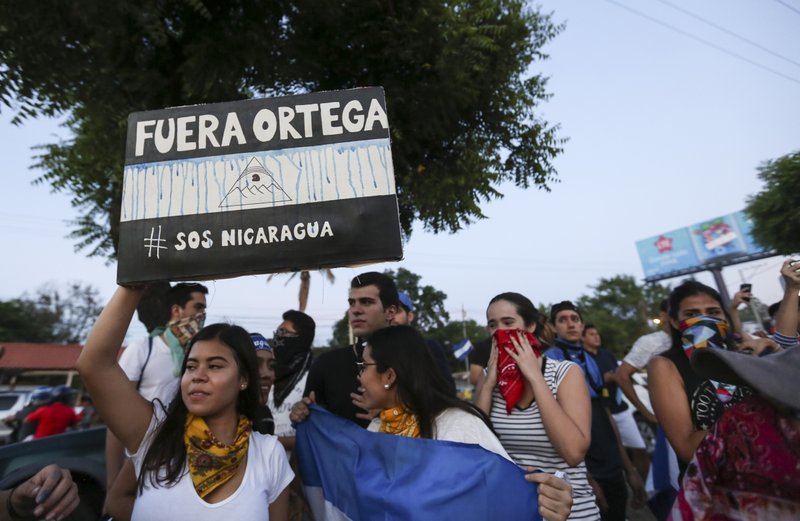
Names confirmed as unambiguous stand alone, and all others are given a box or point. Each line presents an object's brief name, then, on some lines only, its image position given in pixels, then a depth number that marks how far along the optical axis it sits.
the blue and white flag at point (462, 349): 9.78
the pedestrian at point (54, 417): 5.90
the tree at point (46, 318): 39.91
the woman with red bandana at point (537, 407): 1.92
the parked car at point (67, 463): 2.26
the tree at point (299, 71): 4.82
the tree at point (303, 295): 15.18
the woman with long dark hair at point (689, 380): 1.87
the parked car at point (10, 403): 12.48
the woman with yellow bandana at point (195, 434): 1.62
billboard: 33.94
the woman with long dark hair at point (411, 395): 1.79
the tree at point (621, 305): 42.44
